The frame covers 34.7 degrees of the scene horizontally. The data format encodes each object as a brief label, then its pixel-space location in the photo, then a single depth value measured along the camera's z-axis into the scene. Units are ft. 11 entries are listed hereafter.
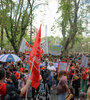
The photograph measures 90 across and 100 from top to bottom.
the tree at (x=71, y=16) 43.62
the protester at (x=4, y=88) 7.64
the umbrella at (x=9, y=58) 24.05
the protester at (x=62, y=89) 12.57
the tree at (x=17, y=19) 45.94
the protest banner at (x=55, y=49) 52.47
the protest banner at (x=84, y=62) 25.29
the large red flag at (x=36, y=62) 11.07
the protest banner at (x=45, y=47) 29.54
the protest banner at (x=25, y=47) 29.32
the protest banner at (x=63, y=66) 21.52
